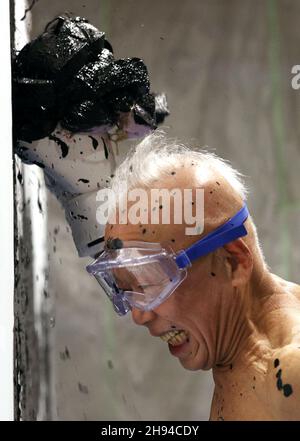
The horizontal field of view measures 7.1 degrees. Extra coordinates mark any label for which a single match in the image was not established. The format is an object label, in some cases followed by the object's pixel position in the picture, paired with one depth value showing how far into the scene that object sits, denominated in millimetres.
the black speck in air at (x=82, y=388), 2895
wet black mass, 2308
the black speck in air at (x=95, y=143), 2363
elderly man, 2183
